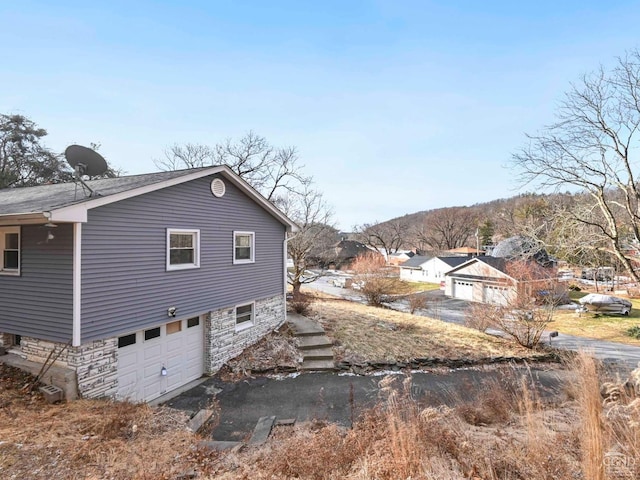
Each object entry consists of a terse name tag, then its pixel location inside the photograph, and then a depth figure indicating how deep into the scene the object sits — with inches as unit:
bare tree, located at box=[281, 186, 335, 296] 869.2
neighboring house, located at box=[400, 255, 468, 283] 1461.7
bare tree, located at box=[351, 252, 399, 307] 840.3
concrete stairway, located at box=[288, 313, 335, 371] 396.2
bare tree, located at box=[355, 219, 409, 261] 2524.6
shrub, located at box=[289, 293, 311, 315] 576.0
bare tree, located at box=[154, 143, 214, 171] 1114.1
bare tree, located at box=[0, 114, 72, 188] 1066.7
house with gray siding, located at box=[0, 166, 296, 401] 245.6
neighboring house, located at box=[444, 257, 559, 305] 710.5
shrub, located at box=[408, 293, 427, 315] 797.9
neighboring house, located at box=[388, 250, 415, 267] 2157.5
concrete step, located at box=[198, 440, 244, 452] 194.2
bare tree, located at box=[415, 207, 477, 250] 2640.3
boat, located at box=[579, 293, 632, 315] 893.8
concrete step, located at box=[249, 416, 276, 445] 214.4
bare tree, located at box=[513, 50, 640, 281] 414.0
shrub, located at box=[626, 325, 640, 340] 700.7
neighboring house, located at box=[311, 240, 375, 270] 2112.3
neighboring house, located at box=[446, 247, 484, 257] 2020.2
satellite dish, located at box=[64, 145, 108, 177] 269.7
